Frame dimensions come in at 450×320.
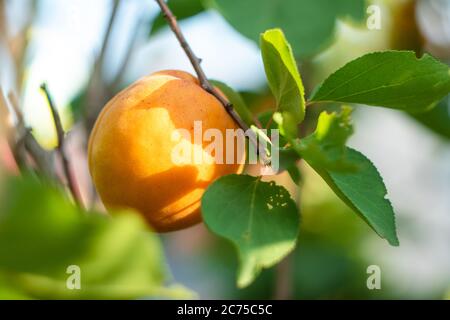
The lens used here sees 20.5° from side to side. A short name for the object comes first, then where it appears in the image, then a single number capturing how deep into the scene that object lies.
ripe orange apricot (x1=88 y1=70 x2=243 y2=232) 0.33
